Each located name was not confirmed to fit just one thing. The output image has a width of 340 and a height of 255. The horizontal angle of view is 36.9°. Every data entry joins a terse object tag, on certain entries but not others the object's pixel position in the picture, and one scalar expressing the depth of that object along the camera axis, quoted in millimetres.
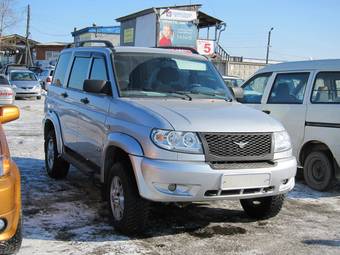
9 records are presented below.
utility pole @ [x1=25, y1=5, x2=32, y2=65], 60938
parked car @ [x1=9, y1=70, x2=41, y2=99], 25823
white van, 7301
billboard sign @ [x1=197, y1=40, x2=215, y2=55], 34062
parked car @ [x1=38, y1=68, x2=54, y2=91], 32300
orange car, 3773
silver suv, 4688
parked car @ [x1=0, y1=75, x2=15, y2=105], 18703
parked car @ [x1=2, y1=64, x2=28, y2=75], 31494
